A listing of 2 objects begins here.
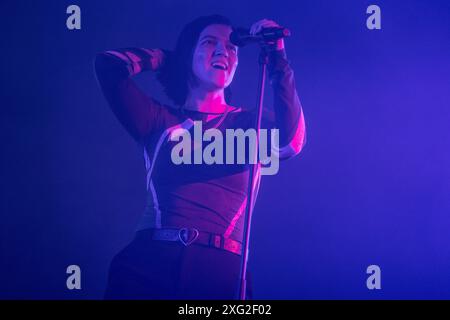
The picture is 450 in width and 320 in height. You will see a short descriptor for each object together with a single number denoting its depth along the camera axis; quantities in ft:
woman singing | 14.67
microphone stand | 14.89
